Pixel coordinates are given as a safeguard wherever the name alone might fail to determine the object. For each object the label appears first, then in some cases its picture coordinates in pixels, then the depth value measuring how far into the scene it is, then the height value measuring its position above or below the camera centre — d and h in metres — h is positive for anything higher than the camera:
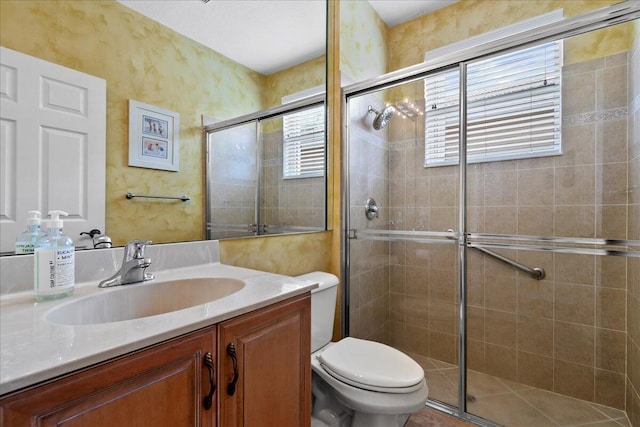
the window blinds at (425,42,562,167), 1.67 +0.64
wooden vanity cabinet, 0.45 -0.32
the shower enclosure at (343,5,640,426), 1.50 -0.04
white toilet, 1.15 -0.66
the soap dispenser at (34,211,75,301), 0.71 -0.13
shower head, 2.01 +0.66
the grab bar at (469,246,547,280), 1.72 -0.30
